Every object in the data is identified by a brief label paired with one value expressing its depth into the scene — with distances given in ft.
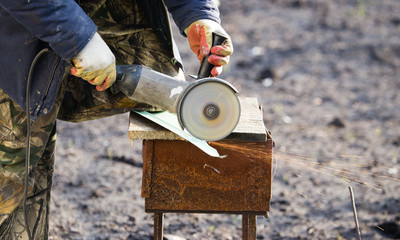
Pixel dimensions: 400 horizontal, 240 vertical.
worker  13.69
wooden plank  14.82
